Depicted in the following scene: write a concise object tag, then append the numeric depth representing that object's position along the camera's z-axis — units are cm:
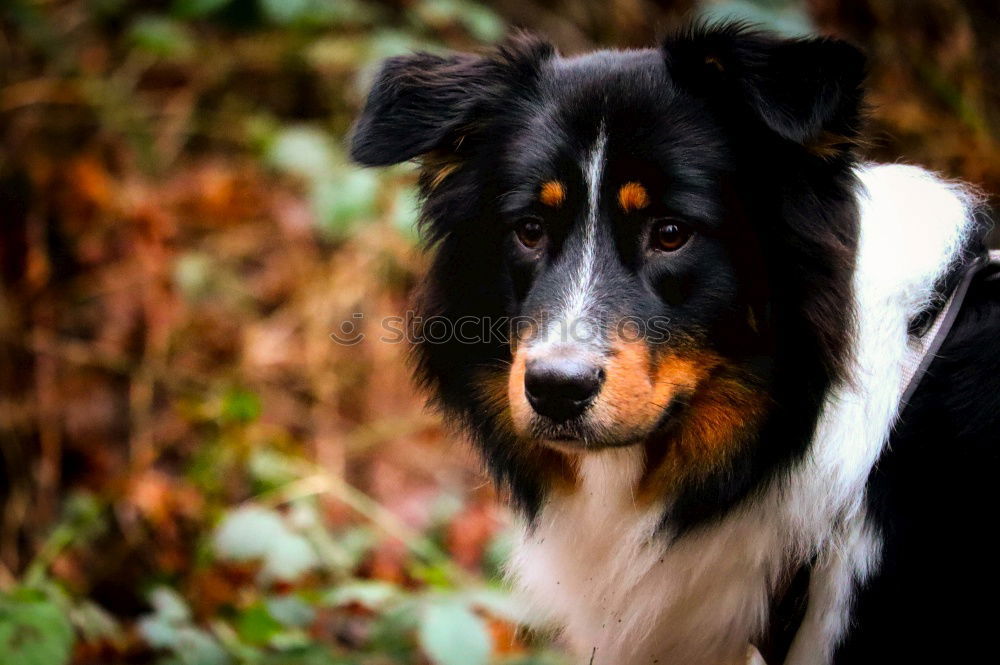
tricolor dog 479
